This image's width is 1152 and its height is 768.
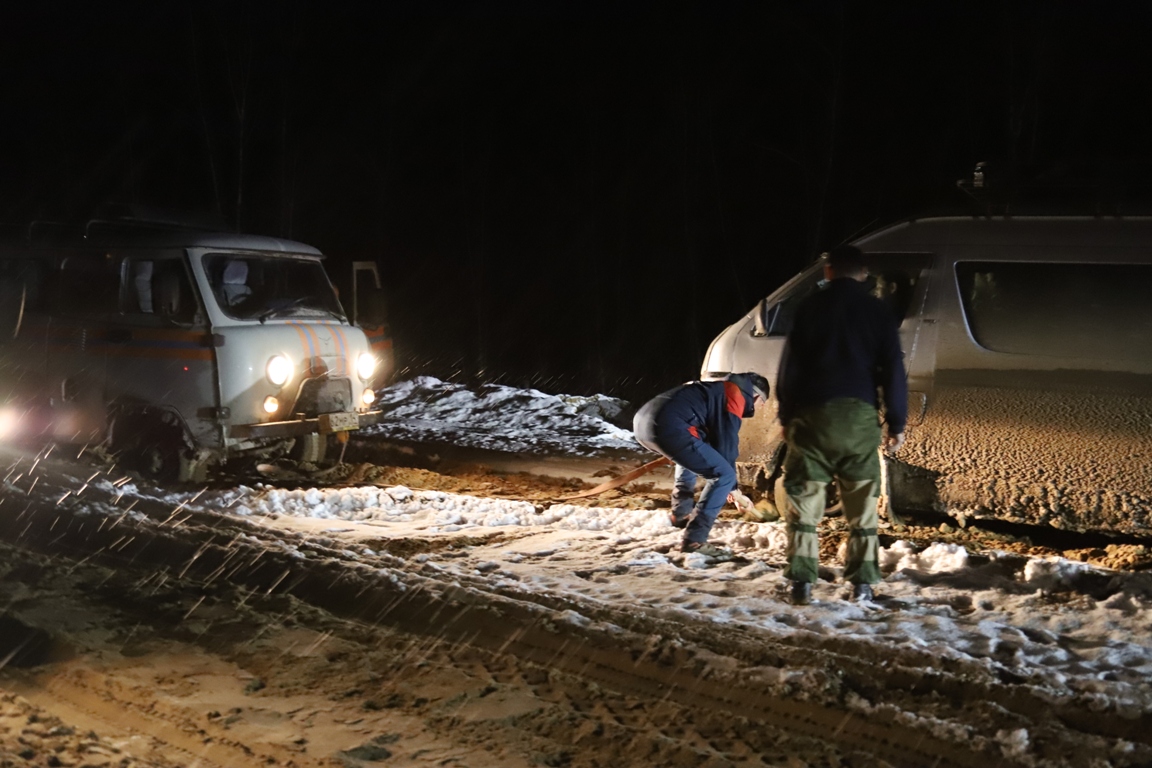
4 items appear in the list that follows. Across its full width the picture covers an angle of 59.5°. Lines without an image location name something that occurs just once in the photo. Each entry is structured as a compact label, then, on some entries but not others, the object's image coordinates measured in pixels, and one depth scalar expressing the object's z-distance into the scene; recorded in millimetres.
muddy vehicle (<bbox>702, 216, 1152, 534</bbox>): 5762
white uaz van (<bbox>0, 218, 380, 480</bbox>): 8289
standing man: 4883
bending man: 6020
